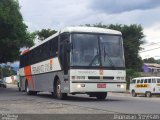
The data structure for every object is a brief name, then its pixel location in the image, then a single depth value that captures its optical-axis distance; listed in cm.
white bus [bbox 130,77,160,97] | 2283
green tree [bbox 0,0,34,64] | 2560
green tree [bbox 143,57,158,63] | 7940
